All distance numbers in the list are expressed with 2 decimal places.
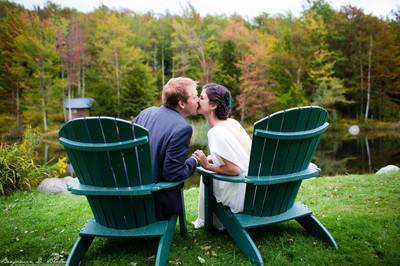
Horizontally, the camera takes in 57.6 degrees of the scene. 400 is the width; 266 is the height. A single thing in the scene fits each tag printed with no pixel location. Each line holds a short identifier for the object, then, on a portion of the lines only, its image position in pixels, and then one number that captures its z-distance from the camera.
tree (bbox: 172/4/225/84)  33.09
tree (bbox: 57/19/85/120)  32.62
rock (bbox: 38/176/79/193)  7.31
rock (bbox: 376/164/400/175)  8.08
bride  3.27
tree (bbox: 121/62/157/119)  30.66
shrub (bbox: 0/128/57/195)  6.67
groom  3.03
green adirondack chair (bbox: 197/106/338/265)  2.87
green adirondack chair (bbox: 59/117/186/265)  2.68
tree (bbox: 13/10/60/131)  28.16
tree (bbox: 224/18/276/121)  29.66
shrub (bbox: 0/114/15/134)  27.07
